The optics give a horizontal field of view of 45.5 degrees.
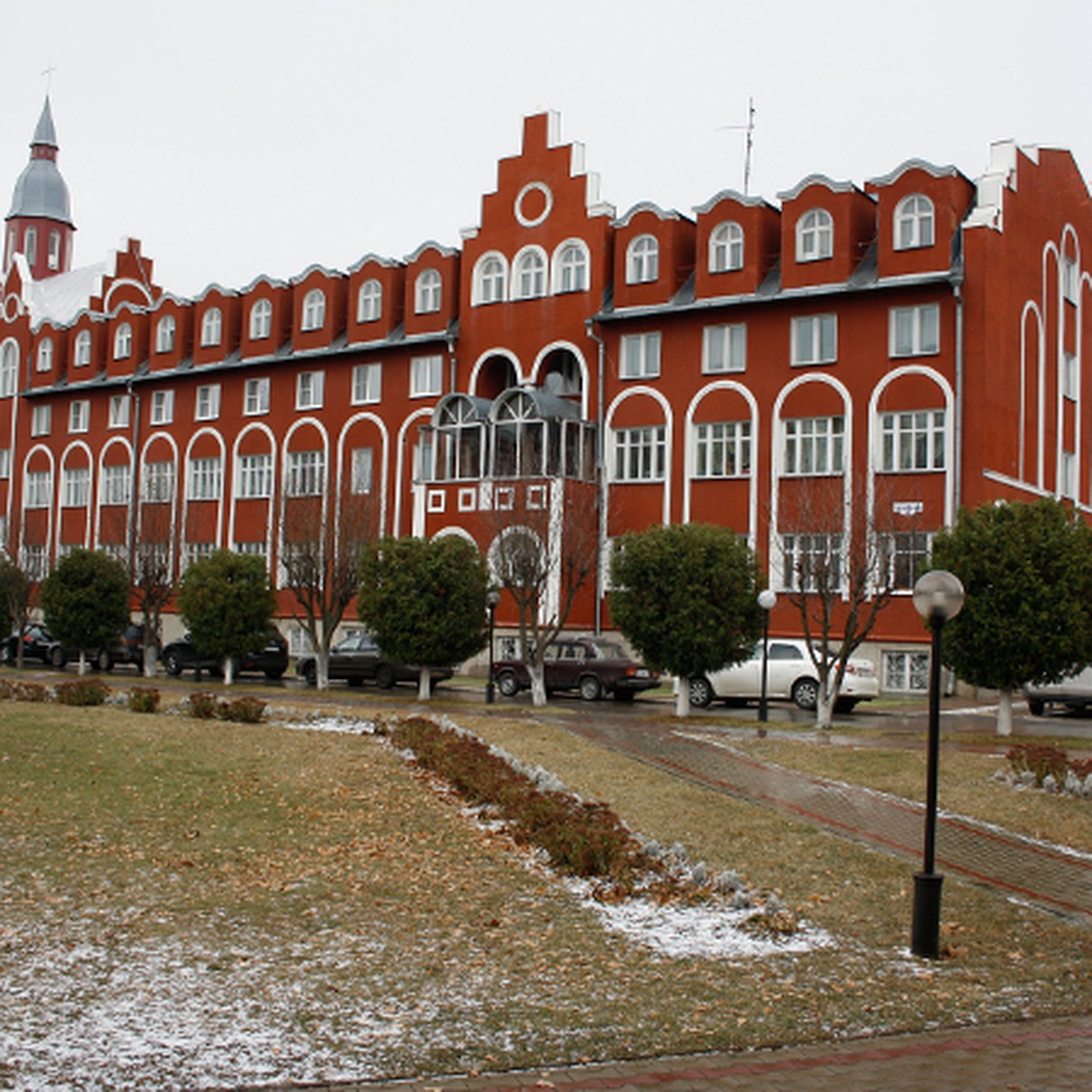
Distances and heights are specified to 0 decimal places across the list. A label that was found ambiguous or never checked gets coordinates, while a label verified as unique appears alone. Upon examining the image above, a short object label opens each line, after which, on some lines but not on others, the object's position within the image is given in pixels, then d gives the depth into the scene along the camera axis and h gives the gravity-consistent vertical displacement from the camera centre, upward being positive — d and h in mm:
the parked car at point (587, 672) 31438 -1169
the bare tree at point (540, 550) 30141 +1765
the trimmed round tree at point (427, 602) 30297 +403
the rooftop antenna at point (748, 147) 47688 +17731
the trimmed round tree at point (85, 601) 38906 +310
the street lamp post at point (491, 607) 29625 +351
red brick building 35125 +8060
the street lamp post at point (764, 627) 24531 +48
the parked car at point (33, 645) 45062 -1250
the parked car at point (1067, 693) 29406 -1272
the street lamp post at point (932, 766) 8422 -890
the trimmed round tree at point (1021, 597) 22281 +682
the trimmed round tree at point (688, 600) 25672 +545
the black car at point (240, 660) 38031 -1338
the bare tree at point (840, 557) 24078 +1430
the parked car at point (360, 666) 35562 -1320
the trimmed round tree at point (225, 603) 34688 +296
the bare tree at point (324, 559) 34469 +1582
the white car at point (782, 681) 28797 -1142
